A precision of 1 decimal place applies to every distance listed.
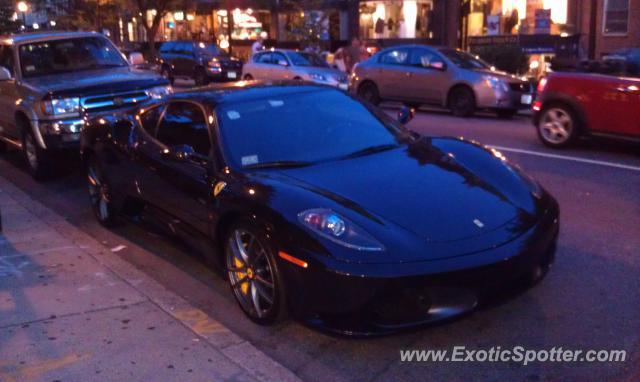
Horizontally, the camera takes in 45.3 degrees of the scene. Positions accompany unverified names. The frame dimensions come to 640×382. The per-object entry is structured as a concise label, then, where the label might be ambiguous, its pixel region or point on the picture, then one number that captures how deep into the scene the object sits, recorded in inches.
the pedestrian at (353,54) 860.6
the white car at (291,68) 776.0
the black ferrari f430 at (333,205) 163.8
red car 387.9
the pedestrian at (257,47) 1047.5
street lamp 1357.4
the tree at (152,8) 1294.3
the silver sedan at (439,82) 604.1
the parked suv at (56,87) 368.8
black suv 1082.1
